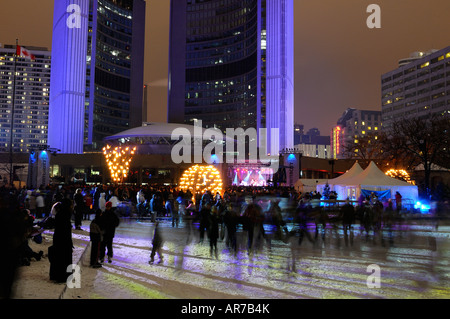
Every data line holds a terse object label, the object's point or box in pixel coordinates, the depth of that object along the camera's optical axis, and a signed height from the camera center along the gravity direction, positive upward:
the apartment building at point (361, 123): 154.62 +25.07
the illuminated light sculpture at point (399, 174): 33.44 +0.85
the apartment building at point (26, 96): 144.00 +33.29
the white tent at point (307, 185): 31.59 -0.24
